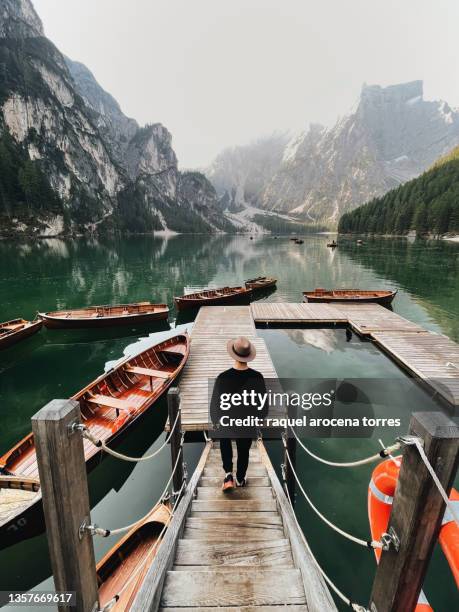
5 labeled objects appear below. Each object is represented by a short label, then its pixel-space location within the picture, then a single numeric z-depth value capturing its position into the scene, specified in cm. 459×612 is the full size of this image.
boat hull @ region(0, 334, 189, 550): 582
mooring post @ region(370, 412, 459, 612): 208
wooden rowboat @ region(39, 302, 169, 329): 2039
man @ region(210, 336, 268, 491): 457
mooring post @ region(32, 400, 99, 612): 230
